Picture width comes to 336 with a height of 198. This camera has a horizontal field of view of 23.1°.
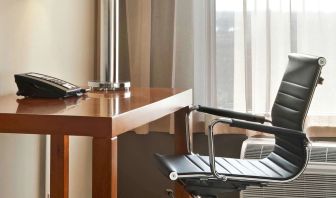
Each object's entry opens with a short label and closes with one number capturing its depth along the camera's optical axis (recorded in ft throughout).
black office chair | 9.11
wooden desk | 7.26
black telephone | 8.53
